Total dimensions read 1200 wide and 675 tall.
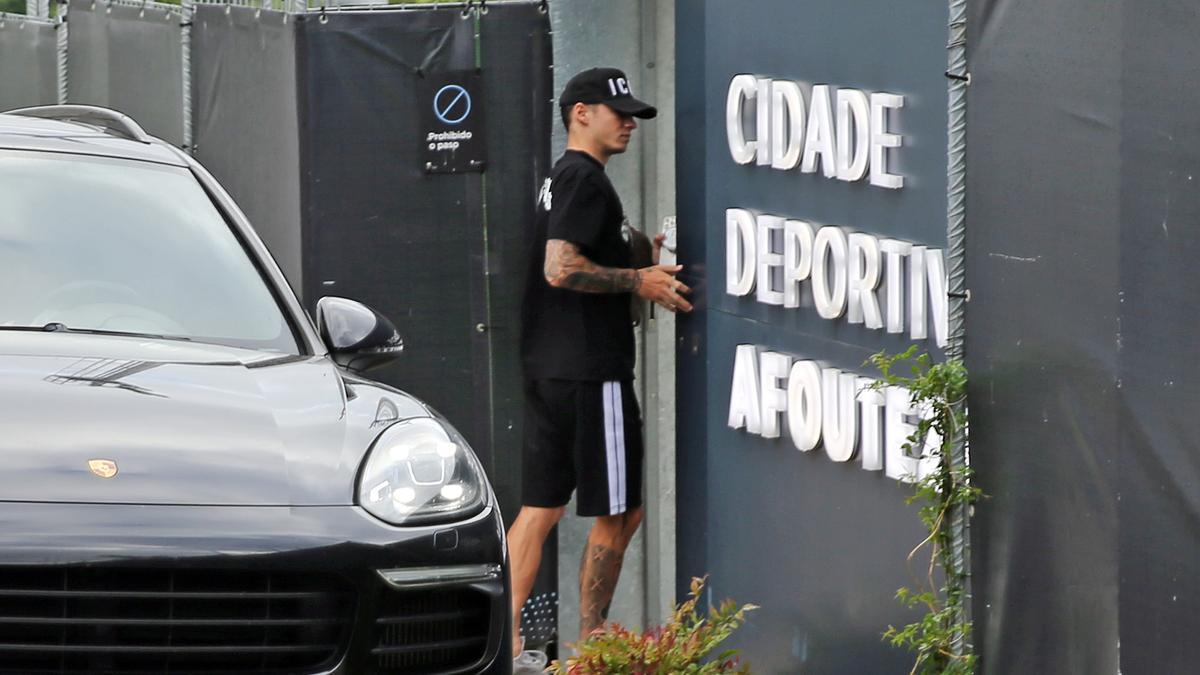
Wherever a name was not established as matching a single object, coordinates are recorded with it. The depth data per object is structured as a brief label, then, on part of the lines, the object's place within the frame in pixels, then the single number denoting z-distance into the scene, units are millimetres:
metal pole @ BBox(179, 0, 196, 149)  19516
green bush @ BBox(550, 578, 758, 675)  12859
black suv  7937
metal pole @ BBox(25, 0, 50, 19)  31016
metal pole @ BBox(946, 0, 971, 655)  10422
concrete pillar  16203
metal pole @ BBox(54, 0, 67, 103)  22656
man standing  14820
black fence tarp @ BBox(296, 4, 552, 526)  16547
